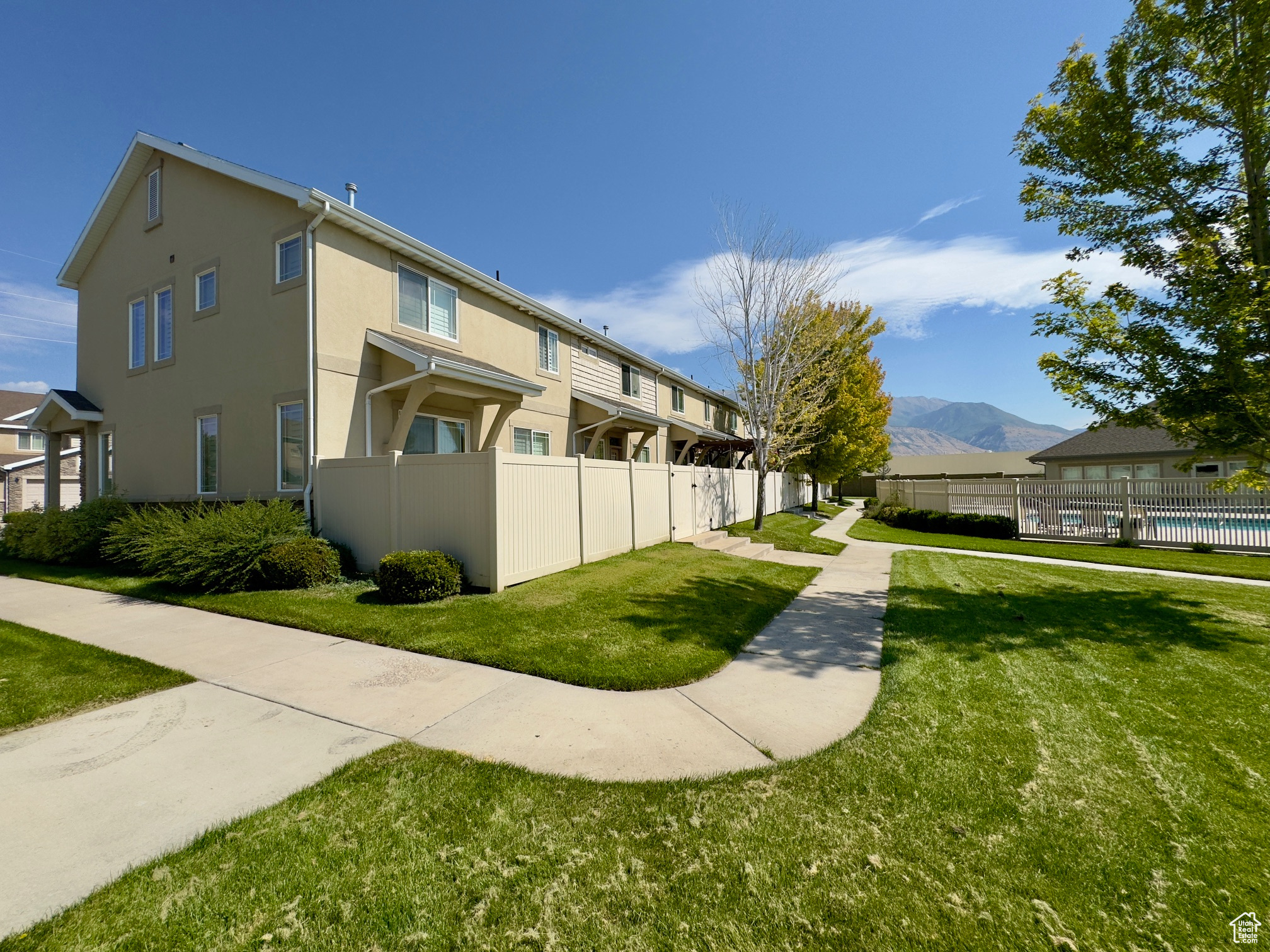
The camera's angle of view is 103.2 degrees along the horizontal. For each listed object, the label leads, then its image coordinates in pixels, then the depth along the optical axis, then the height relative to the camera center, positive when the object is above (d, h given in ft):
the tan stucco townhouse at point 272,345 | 32.30 +11.38
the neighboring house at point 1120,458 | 83.66 +3.56
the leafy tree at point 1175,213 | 21.74 +13.18
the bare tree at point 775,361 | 52.70 +13.56
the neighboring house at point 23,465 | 73.00 +4.98
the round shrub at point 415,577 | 23.73 -4.09
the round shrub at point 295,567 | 26.76 -3.92
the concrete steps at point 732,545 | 41.11 -5.10
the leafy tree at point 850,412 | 75.97 +10.98
